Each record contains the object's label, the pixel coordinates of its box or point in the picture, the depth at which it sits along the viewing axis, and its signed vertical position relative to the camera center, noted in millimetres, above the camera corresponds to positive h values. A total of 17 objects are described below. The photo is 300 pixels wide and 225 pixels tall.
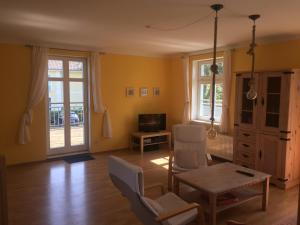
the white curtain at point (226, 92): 5277 -19
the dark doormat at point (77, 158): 5461 -1484
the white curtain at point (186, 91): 6352 -5
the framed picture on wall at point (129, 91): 6410 -27
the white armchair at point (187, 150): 3973 -972
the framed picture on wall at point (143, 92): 6648 -39
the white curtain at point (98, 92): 5762 -42
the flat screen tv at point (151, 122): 6410 -797
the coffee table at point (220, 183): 2846 -1088
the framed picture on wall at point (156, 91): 6884 -11
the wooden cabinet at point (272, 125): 3906 -545
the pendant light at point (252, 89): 2788 +19
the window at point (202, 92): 5918 -28
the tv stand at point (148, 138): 6125 -1189
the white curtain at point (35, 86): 5086 +75
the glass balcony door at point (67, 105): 5527 -344
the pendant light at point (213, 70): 2508 +205
